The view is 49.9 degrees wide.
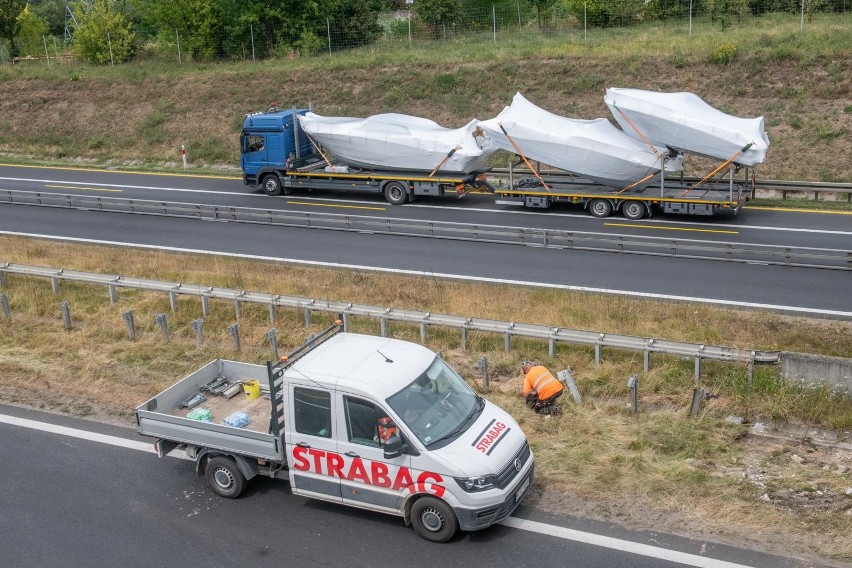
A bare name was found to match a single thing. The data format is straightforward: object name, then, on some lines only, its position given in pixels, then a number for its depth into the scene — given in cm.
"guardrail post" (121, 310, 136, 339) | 1659
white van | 954
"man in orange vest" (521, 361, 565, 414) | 1250
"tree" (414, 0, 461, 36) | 4828
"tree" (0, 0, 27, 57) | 5497
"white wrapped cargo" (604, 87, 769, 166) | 2427
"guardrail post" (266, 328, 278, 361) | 1525
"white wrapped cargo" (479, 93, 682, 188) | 2580
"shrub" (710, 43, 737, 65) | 3609
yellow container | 1191
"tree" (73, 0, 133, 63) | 5400
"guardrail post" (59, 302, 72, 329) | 1717
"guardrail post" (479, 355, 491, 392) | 1352
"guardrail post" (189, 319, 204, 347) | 1614
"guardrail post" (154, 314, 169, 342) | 1644
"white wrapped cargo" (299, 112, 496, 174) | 2834
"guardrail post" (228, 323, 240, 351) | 1576
